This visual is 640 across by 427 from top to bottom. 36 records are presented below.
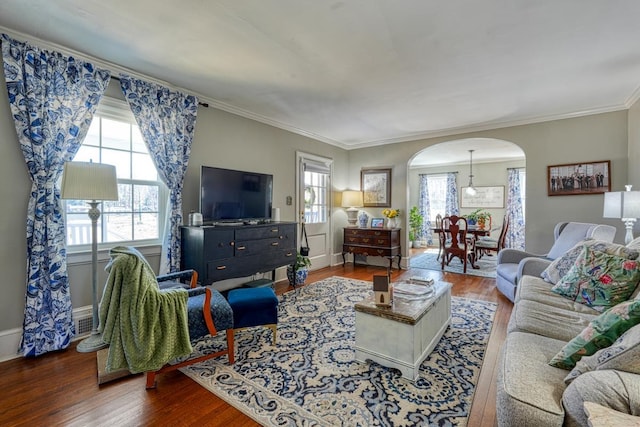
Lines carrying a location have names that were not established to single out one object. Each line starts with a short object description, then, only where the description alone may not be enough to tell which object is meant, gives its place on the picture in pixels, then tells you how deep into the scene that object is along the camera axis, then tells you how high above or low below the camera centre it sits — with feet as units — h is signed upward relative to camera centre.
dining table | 18.88 -1.68
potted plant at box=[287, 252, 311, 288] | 13.92 -2.91
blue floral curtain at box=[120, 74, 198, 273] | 9.71 +2.83
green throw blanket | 5.86 -2.22
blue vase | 19.52 -0.58
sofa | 3.01 -2.28
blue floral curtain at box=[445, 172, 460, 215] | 27.37 +1.53
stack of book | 7.69 -2.21
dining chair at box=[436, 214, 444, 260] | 19.47 -1.74
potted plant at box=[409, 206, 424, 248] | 27.99 -1.26
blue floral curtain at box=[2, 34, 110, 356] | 7.48 +1.62
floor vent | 8.66 -3.42
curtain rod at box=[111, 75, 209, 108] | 11.60 +4.43
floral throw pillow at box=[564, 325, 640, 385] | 3.21 -1.73
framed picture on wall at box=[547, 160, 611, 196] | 12.92 +1.48
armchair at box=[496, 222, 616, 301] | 9.89 -1.91
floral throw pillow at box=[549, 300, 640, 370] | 3.80 -1.71
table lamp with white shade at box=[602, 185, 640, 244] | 9.17 +0.09
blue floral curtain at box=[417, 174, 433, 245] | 29.09 +0.21
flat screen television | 10.99 +0.75
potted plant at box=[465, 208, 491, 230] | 20.84 -0.65
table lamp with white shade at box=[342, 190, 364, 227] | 19.33 +0.92
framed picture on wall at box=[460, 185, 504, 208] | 25.67 +1.17
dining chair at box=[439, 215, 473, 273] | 17.57 -1.85
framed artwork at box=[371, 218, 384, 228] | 19.08 -0.78
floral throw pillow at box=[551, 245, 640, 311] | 6.44 -1.69
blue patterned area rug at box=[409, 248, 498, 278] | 17.43 -3.72
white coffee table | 6.53 -2.92
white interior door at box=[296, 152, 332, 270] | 16.71 +0.52
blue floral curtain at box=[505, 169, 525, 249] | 24.57 -0.23
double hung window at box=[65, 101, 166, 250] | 8.89 +0.90
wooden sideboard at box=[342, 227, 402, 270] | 17.58 -1.96
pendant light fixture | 23.56 +2.64
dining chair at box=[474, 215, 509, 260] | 18.39 -2.15
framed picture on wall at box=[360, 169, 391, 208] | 19.12 +1.70
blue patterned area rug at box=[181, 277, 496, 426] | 5.50 -3.86
